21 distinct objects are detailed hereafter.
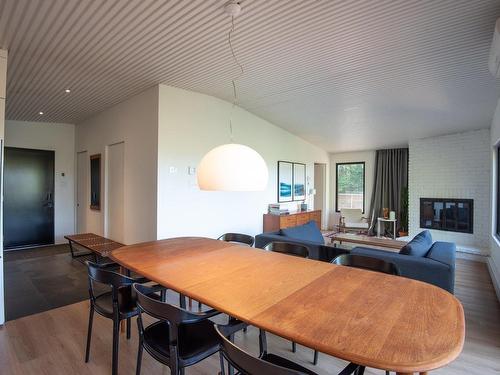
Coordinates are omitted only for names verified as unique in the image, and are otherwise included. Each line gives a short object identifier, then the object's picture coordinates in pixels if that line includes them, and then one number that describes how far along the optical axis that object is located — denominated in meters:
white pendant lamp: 1.96
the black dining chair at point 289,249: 2.61
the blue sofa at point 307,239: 3.33
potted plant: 7.16
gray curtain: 7.38
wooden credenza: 5.88
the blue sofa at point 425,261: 2.55
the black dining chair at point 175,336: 1.43
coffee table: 4.79
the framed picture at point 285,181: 6.50
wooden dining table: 1.05
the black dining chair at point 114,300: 1.89
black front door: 5.70
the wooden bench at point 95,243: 4.11
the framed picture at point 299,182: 7.04
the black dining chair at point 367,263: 2.09
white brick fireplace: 5.53
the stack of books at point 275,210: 6.02
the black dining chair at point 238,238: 3.15
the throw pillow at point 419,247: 2.88
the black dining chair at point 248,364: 0.96
